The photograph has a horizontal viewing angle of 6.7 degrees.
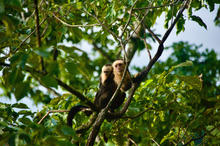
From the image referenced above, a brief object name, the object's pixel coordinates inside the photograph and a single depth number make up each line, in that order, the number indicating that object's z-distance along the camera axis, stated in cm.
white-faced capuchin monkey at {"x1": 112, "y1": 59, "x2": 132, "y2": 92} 1162
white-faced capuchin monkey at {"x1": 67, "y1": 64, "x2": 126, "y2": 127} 1165
